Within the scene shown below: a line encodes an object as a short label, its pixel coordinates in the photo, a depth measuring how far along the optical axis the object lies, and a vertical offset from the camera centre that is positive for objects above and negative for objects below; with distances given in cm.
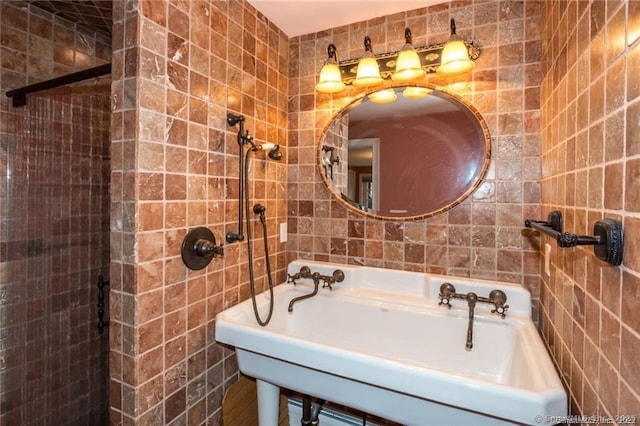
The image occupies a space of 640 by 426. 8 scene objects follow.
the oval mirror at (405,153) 147 +29
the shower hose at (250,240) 141 -15
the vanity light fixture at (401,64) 137 +72
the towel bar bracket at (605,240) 61 -7
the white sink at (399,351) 87 -54
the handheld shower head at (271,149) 151 +30
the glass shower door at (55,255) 152 -27
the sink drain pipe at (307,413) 157 -108
